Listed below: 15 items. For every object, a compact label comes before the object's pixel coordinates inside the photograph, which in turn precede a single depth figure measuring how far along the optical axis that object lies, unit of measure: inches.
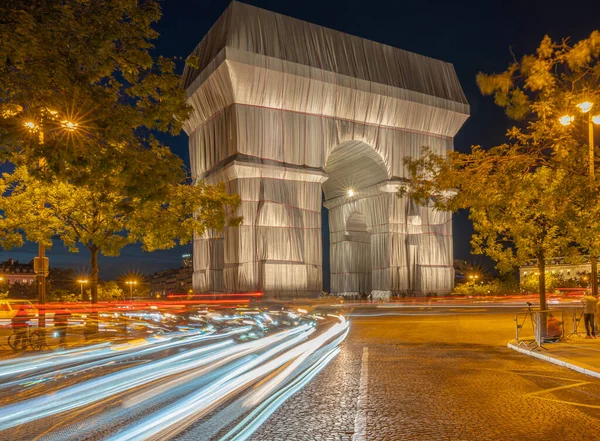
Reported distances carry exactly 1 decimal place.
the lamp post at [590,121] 469.2
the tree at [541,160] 487.8
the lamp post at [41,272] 682.2
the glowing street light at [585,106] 466.0
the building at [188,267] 7240.2
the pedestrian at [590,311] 659.4
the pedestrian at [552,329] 615.8
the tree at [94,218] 759.1
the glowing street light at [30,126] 397.1
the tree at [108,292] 1675.7
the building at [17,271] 5807.1
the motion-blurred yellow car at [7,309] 902.4
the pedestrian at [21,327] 618.5
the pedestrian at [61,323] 717.6
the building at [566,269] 4426.2
